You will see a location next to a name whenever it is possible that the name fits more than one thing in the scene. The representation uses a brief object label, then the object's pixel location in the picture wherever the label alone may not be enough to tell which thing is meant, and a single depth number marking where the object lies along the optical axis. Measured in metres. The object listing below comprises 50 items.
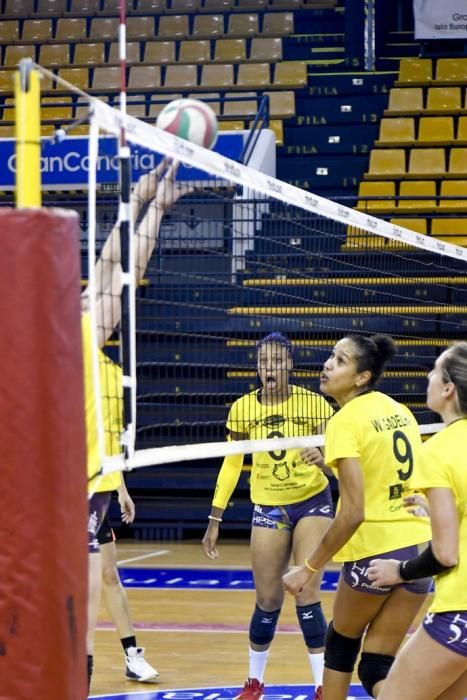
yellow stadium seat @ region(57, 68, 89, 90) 15.76
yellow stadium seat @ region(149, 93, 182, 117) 14.74
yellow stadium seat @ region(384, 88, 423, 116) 14.72
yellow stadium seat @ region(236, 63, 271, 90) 15.22
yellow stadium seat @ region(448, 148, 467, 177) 13.82
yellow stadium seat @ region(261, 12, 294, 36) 16.08
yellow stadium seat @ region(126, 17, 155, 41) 16.45
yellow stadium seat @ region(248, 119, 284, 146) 14.39
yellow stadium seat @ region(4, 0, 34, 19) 17.20
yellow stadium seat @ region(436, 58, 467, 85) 15.04
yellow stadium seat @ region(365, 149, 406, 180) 14.00
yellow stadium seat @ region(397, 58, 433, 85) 15.12
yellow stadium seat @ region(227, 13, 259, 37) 16.17
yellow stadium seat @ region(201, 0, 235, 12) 16.55
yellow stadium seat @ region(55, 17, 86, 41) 16.64
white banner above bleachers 15.24
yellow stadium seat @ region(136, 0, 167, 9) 16.80
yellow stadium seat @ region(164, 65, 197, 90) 15.41
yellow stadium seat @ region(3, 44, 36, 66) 16.22
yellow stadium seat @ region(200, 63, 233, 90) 15.38
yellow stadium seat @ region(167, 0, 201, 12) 16.72
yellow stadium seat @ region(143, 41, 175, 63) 16.03
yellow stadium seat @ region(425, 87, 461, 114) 14.64
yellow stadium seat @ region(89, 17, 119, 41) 16.53
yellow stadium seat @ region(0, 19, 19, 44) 16.66
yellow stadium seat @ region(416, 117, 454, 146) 14.33
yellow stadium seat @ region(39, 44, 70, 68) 16.23
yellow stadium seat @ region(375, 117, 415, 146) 14.43
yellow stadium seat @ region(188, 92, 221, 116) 14.81
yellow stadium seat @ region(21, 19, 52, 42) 16.67
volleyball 4.58
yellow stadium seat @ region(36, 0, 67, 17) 17.14
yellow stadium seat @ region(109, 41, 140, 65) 16.17
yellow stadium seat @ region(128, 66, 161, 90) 15.49
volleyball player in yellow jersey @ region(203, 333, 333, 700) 5.98
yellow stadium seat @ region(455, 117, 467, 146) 14.20
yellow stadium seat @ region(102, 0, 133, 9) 16.92
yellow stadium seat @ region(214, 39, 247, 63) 15.79
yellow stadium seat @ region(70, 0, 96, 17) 17.03
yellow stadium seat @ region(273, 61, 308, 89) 15.21
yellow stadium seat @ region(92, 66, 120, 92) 15.54
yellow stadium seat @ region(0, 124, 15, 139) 14.27
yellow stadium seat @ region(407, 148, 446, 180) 13.95
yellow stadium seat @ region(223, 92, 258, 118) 14.75
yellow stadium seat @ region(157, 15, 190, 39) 16.38
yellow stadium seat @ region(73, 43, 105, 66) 16.17
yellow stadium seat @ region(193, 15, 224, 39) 16.28
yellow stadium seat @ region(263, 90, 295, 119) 14.77
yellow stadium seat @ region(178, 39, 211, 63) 15.91
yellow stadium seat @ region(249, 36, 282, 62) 15.74
